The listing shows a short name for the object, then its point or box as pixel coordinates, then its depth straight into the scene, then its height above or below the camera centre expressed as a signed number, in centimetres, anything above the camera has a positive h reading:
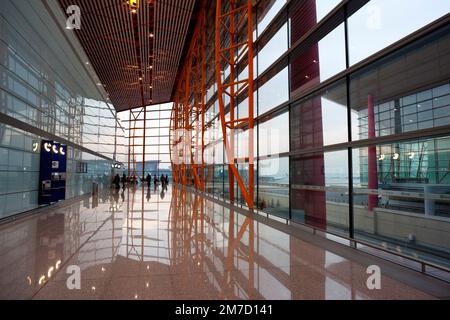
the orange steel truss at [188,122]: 1986 +501
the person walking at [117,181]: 2675 -53
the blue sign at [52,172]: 1116 +12
